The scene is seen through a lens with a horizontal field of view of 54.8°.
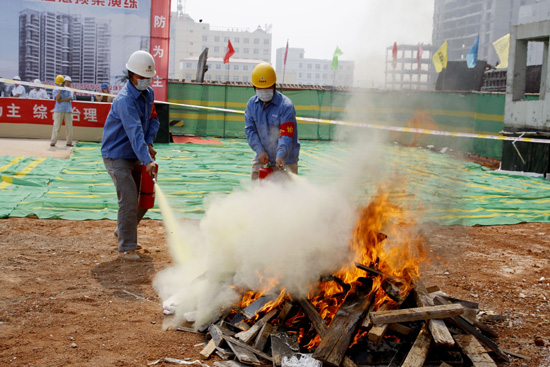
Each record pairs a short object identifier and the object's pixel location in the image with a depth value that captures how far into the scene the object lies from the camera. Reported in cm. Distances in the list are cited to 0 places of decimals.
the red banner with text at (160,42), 2175
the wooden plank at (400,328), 378
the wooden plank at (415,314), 366
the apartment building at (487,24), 8150
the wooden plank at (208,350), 378
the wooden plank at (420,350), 343
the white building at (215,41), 11950
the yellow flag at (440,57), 1523
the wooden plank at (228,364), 365
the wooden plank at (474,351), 358
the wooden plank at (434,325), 350
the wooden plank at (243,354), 367
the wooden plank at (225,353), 377
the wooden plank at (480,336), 387
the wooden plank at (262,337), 383
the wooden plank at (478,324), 411
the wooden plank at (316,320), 358
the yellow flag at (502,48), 2619
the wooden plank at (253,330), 387
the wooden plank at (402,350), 359
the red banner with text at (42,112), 1761
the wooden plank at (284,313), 407
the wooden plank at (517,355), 393
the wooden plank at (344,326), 355
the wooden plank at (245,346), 371
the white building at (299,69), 9855
